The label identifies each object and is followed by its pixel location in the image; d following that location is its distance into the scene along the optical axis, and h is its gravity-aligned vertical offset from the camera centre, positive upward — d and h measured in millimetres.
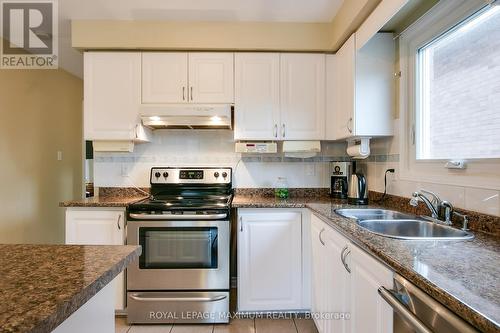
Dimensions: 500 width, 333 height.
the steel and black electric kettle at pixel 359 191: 2096 -185
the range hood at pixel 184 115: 2250 +423
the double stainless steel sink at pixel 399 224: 1333 -311
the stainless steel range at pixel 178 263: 2029 -706
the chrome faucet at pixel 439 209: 1365 -220
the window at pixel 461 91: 1276 +400
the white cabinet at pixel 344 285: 1023 -556
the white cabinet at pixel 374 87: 2004 +572
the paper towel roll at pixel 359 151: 2133 +119
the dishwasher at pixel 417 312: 656 -393
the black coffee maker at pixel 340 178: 2422 -102
